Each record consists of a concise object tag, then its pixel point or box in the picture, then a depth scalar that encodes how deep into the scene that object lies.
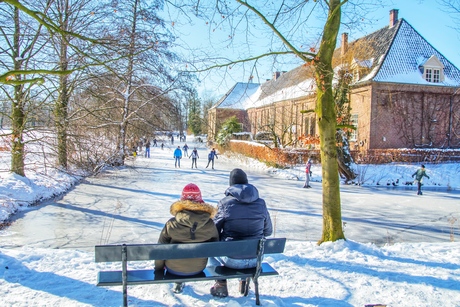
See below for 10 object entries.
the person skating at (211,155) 25.56
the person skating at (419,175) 17.39
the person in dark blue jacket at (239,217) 4.14
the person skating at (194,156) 26.25
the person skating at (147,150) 22.69
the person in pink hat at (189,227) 3.73
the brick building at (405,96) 27.77
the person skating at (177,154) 26.43
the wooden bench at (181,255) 3.60
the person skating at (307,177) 18.36
